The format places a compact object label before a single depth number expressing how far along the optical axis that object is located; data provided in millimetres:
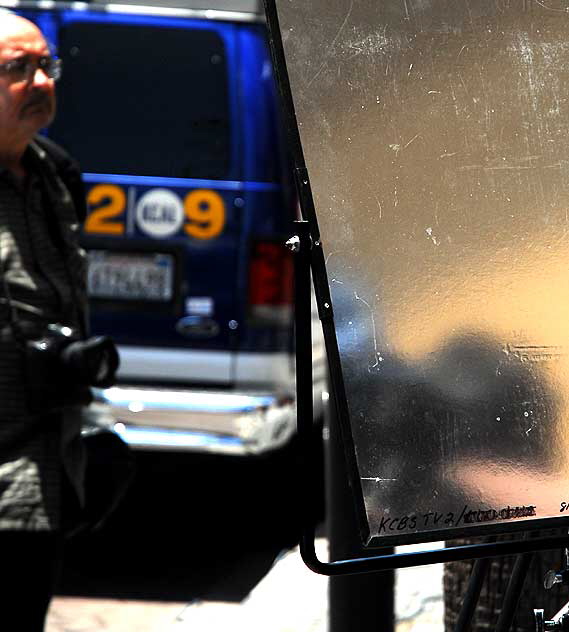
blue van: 10274
